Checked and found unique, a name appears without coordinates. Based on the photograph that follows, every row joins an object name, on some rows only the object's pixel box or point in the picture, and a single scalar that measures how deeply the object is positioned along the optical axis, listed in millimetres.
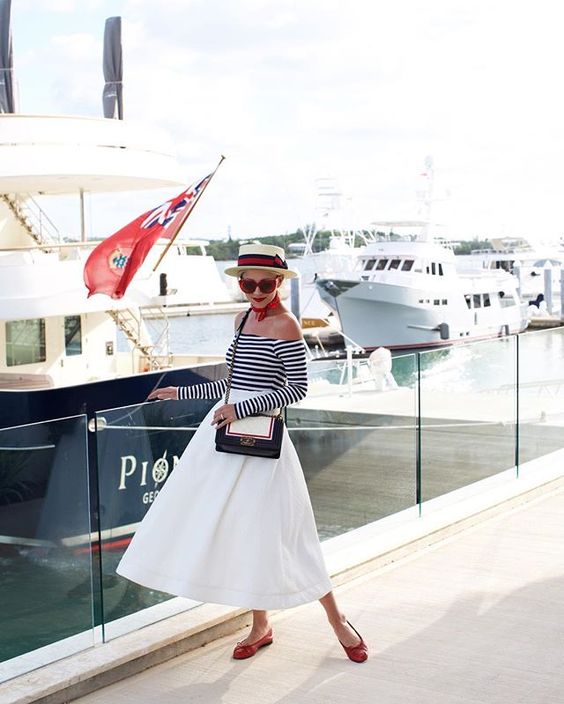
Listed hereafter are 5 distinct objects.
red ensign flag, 12945
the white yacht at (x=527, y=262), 82562
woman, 4527
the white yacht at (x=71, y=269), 14641
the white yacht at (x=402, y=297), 53438
